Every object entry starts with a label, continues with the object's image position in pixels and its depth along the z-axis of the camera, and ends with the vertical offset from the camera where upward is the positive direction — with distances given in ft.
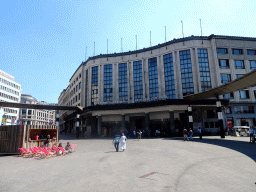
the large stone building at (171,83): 123.44 +32.37
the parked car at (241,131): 101.72 -6.96
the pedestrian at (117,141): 52.36 -6.13
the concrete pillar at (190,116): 102.34 +2.52
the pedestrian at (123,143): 53.11 -6.88
